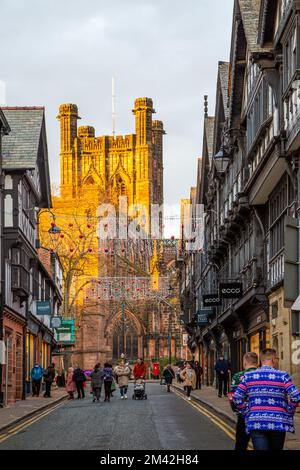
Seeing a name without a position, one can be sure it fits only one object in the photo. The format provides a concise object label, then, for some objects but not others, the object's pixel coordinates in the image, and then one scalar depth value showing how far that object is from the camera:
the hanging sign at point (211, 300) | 40.62
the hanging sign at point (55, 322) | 52.47
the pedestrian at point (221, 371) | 37.28
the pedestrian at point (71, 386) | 42.75
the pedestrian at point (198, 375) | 47.64
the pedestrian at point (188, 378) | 39.09
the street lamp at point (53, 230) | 43.63
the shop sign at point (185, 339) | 77.62
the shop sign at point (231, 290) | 35.00
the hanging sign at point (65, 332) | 57.31
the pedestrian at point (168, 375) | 50.36
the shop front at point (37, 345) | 45.84
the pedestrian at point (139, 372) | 41.03
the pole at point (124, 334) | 110.78
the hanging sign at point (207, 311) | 49.84
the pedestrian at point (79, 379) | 42.66
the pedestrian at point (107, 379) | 39.00
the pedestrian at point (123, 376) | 40.72
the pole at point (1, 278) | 33.51
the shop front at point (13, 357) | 35.94
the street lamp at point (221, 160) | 39.88
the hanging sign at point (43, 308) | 43.72
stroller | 39.84
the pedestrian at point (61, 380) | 61.15
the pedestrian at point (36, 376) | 43.53
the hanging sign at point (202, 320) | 51.12
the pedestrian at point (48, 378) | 43.25
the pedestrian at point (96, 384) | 38.75
